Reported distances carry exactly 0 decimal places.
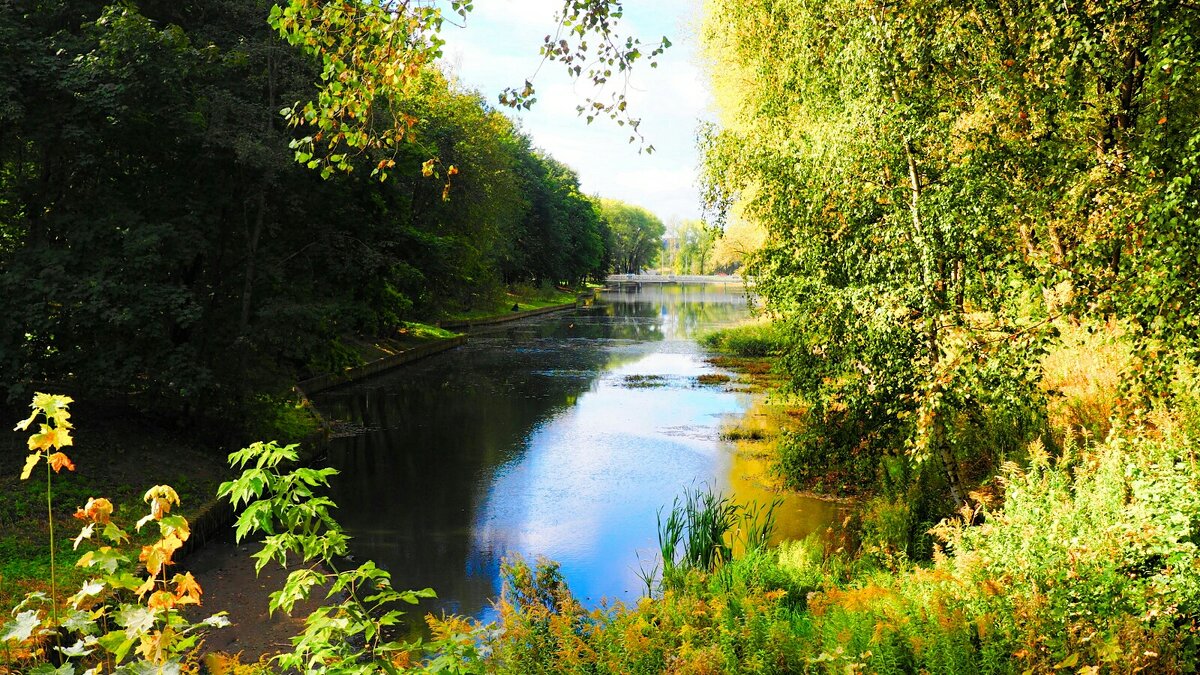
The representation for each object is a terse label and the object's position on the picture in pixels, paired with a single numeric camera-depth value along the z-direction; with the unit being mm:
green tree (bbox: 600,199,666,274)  158000
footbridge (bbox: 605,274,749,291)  123850
